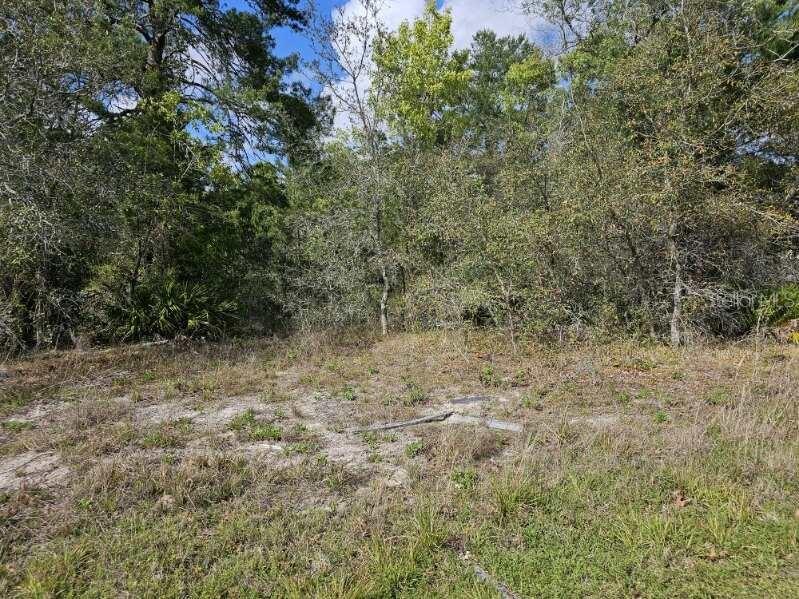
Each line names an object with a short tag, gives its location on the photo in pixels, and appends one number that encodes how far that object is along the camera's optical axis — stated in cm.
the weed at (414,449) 402
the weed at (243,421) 467
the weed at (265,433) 442
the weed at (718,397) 487
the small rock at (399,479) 354
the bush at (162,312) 905
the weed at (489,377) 611
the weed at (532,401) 514
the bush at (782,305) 777
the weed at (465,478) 344
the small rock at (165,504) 320
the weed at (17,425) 467
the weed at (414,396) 549
